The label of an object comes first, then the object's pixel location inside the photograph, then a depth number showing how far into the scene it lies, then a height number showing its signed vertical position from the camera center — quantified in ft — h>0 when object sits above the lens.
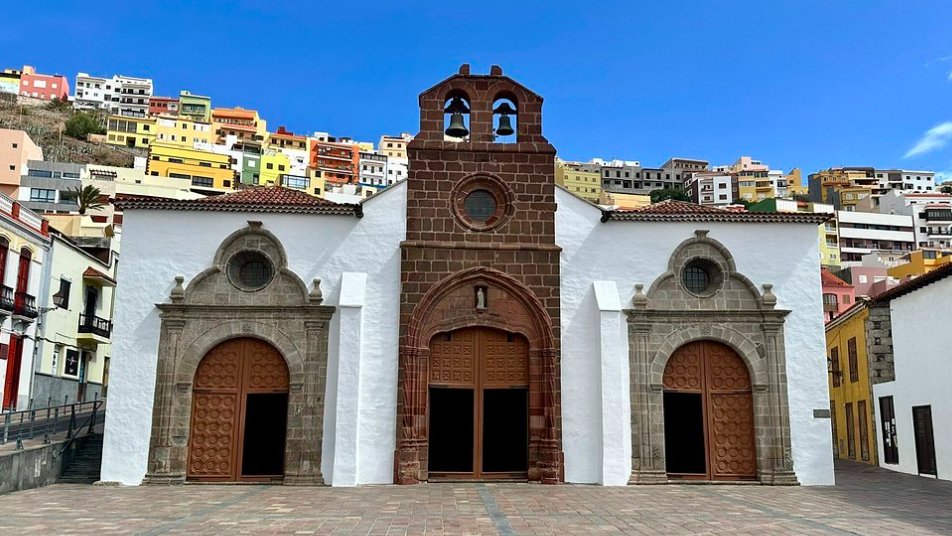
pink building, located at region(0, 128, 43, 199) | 218.38 +69.49
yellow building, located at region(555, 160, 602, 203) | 342.81 +100.65
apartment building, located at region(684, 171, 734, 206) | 336.08 +95.91
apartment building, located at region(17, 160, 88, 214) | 218.38 +60.91
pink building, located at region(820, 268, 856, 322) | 170.64 +26.05
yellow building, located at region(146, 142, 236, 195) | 258.16 +78.94
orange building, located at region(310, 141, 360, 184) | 364.79 +116.86
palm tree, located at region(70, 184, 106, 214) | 185.26 +50.03
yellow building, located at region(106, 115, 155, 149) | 322.96 +114.26
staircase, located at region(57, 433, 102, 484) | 54.70 -4.22
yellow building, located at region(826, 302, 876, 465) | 78.02 +2.53
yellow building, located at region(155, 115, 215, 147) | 326.03 +114.95
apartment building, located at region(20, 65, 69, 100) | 376.48 +154.97
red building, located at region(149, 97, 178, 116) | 389.60 +154.50
